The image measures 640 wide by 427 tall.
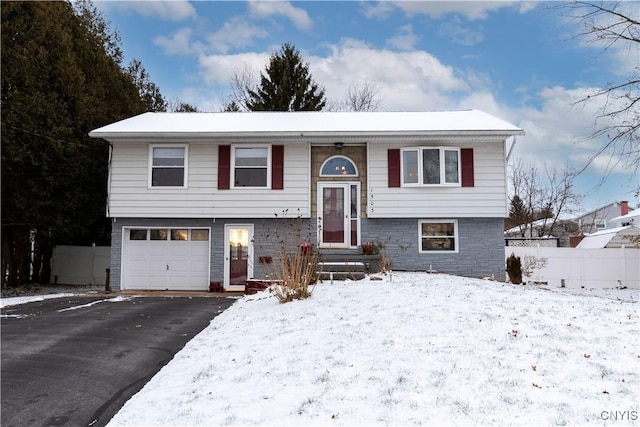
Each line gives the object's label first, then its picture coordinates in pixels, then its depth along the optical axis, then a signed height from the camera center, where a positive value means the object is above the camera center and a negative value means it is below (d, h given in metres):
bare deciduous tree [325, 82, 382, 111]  30.28 +10.08
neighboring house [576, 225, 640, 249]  21.76 +0.34
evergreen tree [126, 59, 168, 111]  24.17 +8.89
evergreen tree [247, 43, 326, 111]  27.00 +9.84
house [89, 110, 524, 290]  12.84 +1.42
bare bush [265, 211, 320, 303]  7.82 -0.67
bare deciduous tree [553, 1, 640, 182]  9.69 +3.62
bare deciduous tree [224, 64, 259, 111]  29.78 +10.76
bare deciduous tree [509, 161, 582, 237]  27.92 +3.41
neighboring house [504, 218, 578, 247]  20.66 +0.87
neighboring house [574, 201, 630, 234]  38.03 +2.73
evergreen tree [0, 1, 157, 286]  13.69 +3.49
